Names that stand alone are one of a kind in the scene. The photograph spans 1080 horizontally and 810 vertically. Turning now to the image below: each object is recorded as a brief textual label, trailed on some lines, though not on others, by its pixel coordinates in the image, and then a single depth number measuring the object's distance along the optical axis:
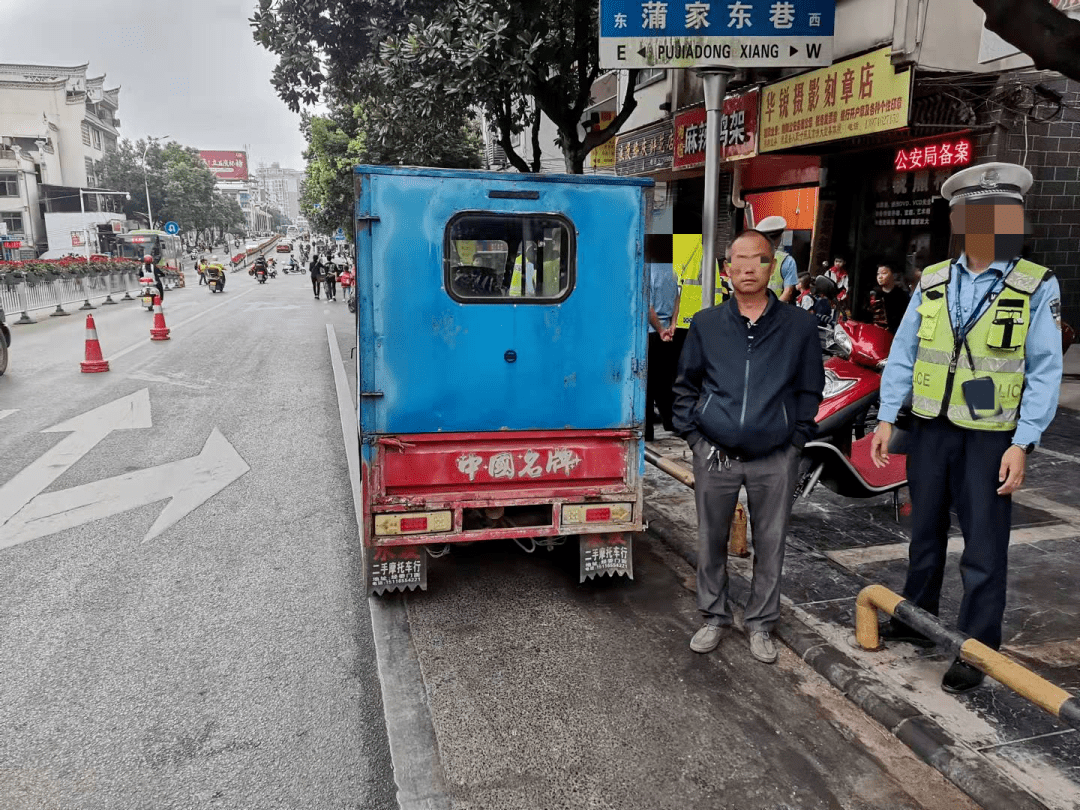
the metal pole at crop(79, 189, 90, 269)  53.22
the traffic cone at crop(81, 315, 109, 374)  12.45
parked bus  56.44
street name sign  6.34
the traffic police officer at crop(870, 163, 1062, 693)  3.22
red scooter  5.48
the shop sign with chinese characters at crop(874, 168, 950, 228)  10.67
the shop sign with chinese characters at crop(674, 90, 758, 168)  11.95
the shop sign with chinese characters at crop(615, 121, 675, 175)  14.99
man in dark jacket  3.69
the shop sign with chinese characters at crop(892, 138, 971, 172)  9.57
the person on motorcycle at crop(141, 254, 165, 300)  24.31
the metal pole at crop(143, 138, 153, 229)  64.02
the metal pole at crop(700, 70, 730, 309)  6.07
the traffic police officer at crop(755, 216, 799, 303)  8.24
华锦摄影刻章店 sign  8.88
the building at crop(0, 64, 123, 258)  54.84
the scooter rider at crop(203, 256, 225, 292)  35.00
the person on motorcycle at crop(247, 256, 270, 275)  45.38
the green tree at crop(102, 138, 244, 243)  69.38
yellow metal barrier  2.88
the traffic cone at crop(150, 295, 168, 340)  16.59
